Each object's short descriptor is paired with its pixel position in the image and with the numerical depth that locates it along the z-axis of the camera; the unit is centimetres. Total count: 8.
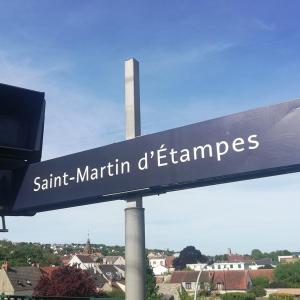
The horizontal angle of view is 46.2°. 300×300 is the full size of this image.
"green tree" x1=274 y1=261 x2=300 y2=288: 7716
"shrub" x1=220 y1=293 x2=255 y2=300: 4732
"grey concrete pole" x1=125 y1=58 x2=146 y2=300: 360
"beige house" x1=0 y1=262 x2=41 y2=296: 5183
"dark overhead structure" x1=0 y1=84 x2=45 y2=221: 486
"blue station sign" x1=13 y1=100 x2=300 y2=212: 302
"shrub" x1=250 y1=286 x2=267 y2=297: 6211
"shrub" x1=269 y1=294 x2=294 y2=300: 4754
